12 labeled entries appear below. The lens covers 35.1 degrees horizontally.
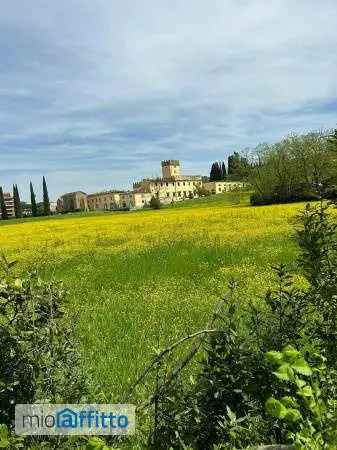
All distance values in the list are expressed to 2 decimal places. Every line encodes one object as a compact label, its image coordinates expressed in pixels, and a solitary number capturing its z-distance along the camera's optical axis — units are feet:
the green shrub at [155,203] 353.14
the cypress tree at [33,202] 464.24
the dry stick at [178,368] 11.58
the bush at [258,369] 11.20
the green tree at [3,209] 455.22
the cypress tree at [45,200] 469.57
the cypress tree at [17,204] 466.70
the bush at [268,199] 211.12
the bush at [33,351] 12.45
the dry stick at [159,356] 10.42
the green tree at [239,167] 261.56
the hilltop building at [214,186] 600.89
